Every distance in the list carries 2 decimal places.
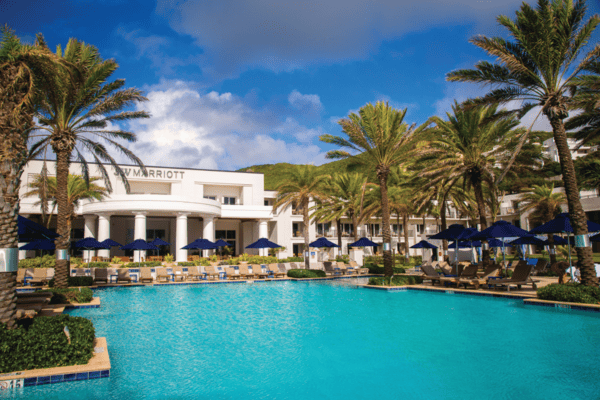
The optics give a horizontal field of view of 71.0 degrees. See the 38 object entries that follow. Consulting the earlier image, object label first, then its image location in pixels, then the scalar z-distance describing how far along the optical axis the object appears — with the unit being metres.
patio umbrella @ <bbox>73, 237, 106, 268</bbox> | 22.89
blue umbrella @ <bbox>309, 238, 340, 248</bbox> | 28.42
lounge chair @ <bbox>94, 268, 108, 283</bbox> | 22.09
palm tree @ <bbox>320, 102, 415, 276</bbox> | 21.33
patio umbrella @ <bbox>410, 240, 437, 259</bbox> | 28.14
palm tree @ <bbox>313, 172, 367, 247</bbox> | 38.59
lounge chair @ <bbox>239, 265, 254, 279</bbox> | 25.90
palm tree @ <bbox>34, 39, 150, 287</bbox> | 15.60
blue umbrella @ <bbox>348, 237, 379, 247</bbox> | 27.42
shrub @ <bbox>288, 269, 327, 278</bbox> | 25.68
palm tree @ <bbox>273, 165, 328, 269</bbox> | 33.25
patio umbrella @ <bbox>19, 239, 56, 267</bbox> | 20.94
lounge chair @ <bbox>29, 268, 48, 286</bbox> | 20.09
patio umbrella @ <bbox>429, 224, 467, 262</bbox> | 20.64
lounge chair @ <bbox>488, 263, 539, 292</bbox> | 16.48
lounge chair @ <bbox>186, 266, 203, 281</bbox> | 24.66
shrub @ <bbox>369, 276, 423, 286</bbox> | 19.86
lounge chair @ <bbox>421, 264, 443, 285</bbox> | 20.38
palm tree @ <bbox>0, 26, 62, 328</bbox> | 7.16
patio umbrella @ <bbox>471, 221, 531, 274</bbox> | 17.91
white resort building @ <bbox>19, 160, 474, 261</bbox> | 33.66
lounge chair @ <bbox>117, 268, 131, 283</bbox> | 23.50
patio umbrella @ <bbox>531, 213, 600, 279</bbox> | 15.81
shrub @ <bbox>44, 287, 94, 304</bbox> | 14.23
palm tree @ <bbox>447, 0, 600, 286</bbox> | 13.64
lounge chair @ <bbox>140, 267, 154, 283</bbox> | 23.42
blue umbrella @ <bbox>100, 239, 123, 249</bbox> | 24.58
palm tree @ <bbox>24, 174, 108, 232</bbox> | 30.66
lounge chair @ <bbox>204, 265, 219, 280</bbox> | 26.14
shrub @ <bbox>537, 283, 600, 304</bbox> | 12.54
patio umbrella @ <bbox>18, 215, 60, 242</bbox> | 13.23
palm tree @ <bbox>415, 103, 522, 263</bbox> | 22.23
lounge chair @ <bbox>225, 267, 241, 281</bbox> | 25.91
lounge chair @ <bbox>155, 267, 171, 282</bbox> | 23.86
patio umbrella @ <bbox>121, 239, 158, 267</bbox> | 25.36
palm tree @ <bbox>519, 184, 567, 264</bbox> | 37.03
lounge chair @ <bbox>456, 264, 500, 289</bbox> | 17.70
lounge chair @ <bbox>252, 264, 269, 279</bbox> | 25.98
